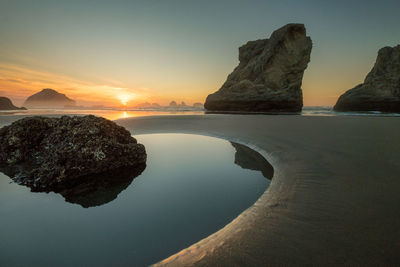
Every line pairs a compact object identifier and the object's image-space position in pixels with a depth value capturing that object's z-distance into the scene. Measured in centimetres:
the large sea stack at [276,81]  2820
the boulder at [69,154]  229
